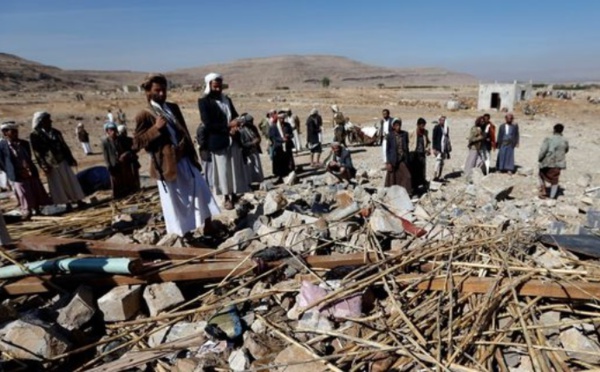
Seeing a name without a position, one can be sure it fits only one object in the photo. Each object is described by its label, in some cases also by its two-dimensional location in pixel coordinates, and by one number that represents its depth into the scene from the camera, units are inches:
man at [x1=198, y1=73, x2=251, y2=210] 186.7
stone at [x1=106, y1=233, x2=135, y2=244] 161.7
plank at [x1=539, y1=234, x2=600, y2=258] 125.8
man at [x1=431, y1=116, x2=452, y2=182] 364.8
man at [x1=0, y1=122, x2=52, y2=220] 236.1
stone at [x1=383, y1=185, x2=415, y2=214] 186.7
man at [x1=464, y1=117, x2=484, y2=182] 348.5
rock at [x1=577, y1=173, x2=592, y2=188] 335.9
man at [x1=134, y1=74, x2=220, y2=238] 142.3
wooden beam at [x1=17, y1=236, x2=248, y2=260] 134.3
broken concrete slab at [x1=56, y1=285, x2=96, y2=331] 110.3
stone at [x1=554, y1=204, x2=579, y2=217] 227.3
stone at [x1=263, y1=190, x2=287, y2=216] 187.9
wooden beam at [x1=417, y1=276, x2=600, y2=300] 101.5
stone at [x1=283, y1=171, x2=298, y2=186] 319.6
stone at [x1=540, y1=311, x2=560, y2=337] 98.0
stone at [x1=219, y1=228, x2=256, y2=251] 147.1
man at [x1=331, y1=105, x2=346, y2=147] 474.6
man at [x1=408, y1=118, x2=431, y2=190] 297.4
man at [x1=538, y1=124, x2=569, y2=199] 287.1
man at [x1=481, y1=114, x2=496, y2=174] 351.6
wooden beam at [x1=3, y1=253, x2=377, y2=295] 119.0
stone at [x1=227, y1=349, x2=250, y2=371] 93.1
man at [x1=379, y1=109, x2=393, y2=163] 406.0
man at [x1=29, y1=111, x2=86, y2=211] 247.9
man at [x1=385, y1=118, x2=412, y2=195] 274.7
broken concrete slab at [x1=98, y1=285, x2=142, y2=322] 113.0
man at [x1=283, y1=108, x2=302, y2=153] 530.2
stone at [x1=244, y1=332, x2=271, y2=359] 96.3
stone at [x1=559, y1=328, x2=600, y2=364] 87.6
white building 1128.8
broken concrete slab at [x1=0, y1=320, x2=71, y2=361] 97.9
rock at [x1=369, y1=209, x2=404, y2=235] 147.5
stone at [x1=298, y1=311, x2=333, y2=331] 101.5
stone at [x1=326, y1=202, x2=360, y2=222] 166.7
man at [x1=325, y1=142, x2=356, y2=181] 309.7
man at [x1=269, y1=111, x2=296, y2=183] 359.9
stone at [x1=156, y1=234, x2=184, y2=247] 152.6
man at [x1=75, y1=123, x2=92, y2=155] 586.9
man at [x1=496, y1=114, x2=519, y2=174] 371.2
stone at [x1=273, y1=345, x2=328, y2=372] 88.9
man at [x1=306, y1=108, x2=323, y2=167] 430.3
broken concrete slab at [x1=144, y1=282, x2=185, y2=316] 115.0
